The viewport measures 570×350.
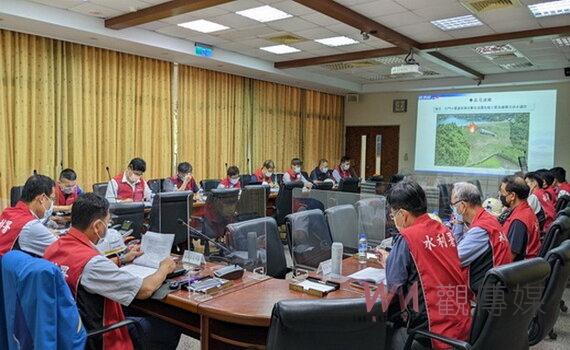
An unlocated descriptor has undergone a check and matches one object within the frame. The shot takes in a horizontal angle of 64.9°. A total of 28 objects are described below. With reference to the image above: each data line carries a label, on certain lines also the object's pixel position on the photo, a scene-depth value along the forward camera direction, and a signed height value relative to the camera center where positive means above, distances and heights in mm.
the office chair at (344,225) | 3576 -653
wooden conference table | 1973 -749
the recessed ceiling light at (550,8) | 4789 +1585
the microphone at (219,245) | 2787 -676
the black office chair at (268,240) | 2781 -627
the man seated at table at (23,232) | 2609 -555
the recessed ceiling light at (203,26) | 5672 +1512
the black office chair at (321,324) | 1417 -574
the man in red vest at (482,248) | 2385 -523
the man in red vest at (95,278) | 1891 -589
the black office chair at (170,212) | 4082 -657
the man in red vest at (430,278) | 1914 -567
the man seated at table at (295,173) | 8109 -523
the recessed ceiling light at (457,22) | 5406 +1578
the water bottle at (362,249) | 3045 -708
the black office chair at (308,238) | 3146 -677
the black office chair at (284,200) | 6219 -769
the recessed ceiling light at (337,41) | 6407 +1537
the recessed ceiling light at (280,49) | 6997 +1514
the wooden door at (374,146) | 10773 +9
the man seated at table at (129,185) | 5242 -540
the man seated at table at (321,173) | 8852 -557
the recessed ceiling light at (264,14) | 5094 +1529
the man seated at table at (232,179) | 6668 -541
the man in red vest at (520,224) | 3197 -526
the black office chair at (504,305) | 1714 -605
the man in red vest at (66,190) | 4816 -552
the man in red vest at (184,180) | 6331 -554
